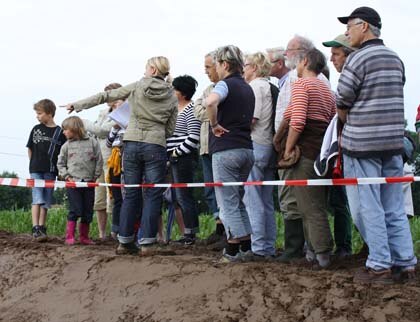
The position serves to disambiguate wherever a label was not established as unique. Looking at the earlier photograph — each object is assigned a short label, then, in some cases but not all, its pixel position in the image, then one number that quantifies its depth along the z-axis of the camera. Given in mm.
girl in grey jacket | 10203
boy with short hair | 10664
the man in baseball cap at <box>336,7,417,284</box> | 6387
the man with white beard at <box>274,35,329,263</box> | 7781
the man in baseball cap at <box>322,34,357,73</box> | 7156
